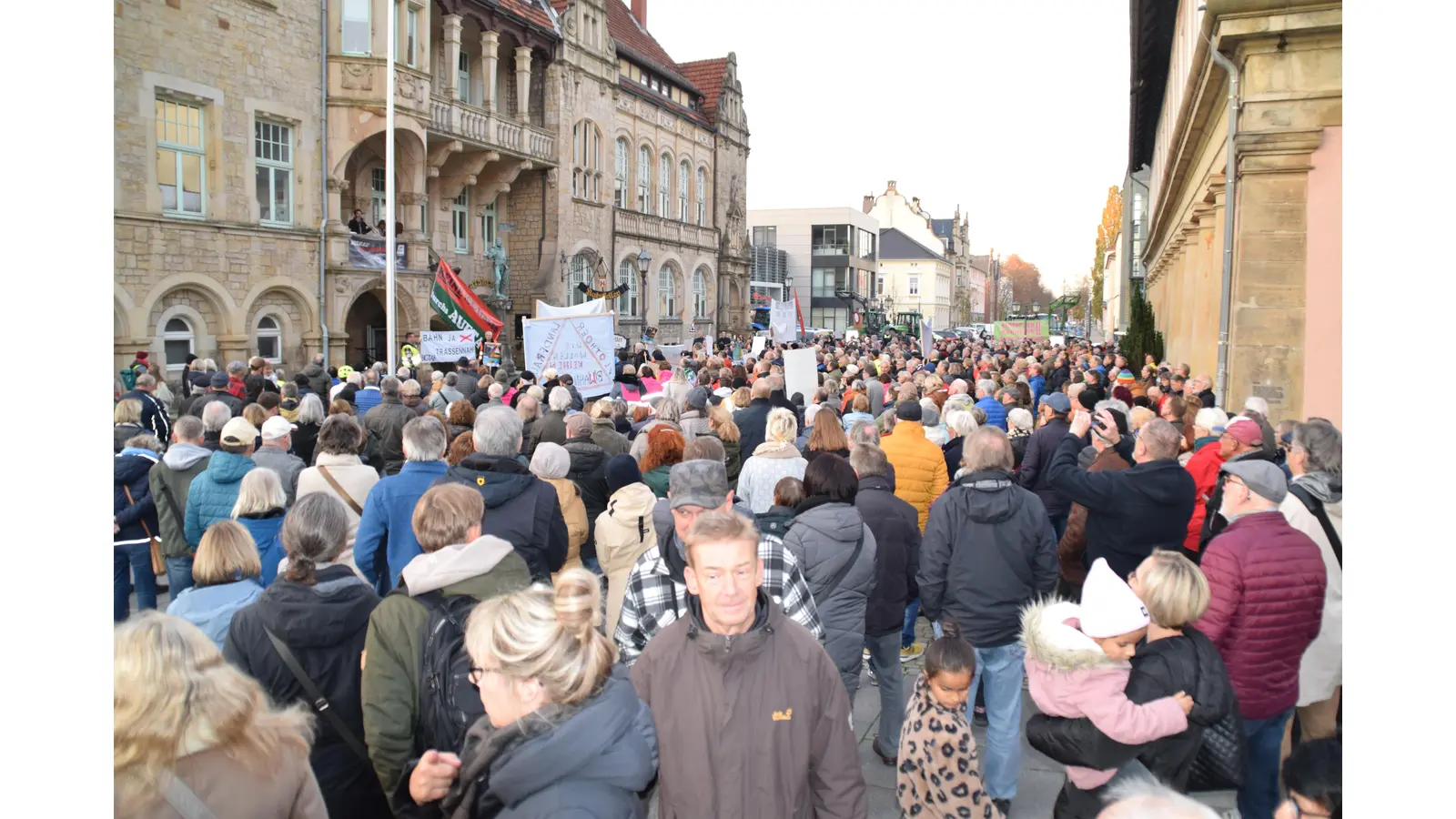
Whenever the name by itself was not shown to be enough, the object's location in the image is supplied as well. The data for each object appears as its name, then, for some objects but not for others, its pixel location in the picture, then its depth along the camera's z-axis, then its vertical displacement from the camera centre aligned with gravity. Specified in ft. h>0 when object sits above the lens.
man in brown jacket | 9.51 -3.43
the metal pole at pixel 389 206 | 51.47 +8.94
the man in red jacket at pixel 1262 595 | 13.42 -3.19
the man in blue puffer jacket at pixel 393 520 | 17.72 -2.91
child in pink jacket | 10.49 -3.35
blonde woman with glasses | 7.73 -3.03
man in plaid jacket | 13.15 -3.04
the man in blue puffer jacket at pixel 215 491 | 19.89 -2.69
